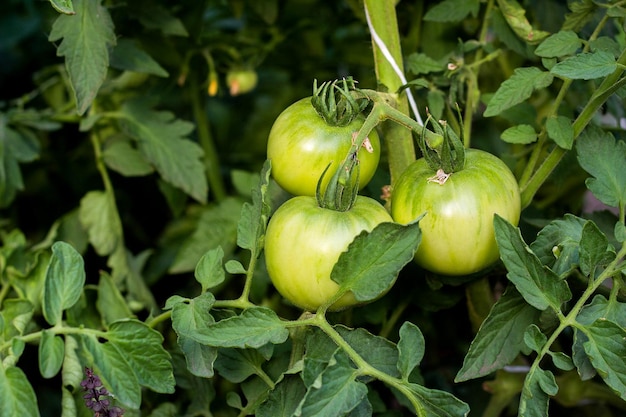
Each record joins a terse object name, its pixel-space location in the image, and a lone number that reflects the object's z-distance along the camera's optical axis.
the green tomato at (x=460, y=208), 0.70
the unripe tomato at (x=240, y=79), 1.05
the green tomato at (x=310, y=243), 0.68
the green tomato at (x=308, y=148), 0.72
